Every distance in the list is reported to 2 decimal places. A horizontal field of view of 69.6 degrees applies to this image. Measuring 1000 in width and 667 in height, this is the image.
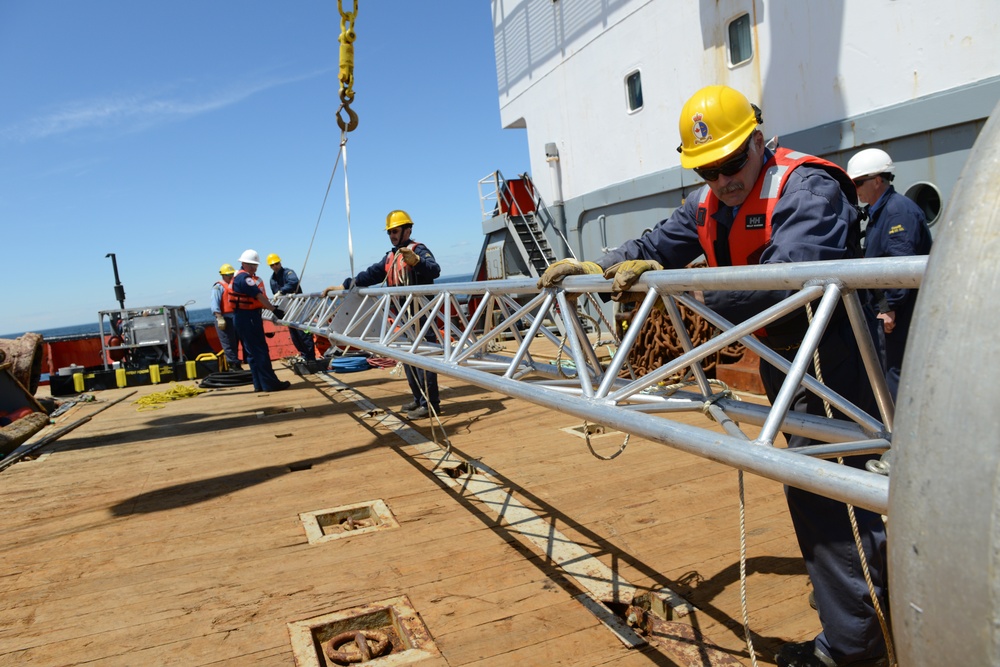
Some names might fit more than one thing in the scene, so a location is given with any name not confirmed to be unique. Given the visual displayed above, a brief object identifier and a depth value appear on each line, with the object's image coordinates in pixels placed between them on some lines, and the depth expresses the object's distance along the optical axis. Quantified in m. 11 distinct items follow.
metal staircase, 14.45
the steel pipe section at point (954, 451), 0.98
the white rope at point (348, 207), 7.33
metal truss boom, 1.65
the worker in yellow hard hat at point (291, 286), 13.19
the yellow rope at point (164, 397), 9.94
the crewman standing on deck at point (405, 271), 7.14
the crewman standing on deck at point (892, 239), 3.97
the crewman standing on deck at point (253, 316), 9.54
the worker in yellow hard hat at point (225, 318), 11.78
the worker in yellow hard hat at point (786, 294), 2.45
